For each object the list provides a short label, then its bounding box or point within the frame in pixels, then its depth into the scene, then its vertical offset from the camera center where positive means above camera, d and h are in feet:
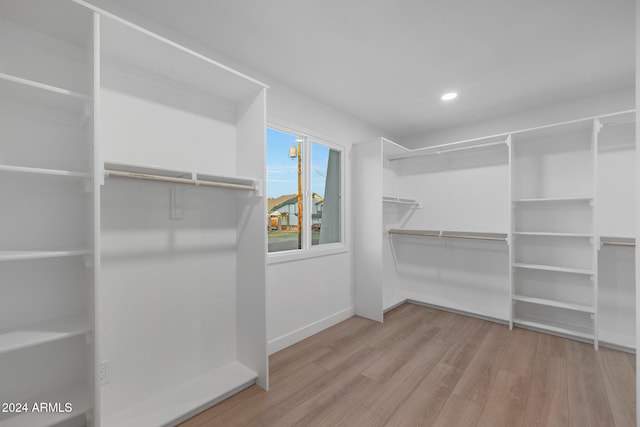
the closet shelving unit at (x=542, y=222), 8.87 -0.39
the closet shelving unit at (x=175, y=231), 5.34 -0.37
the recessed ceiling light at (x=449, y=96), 9.47 +4.11
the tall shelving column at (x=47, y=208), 4.28 +0.13
